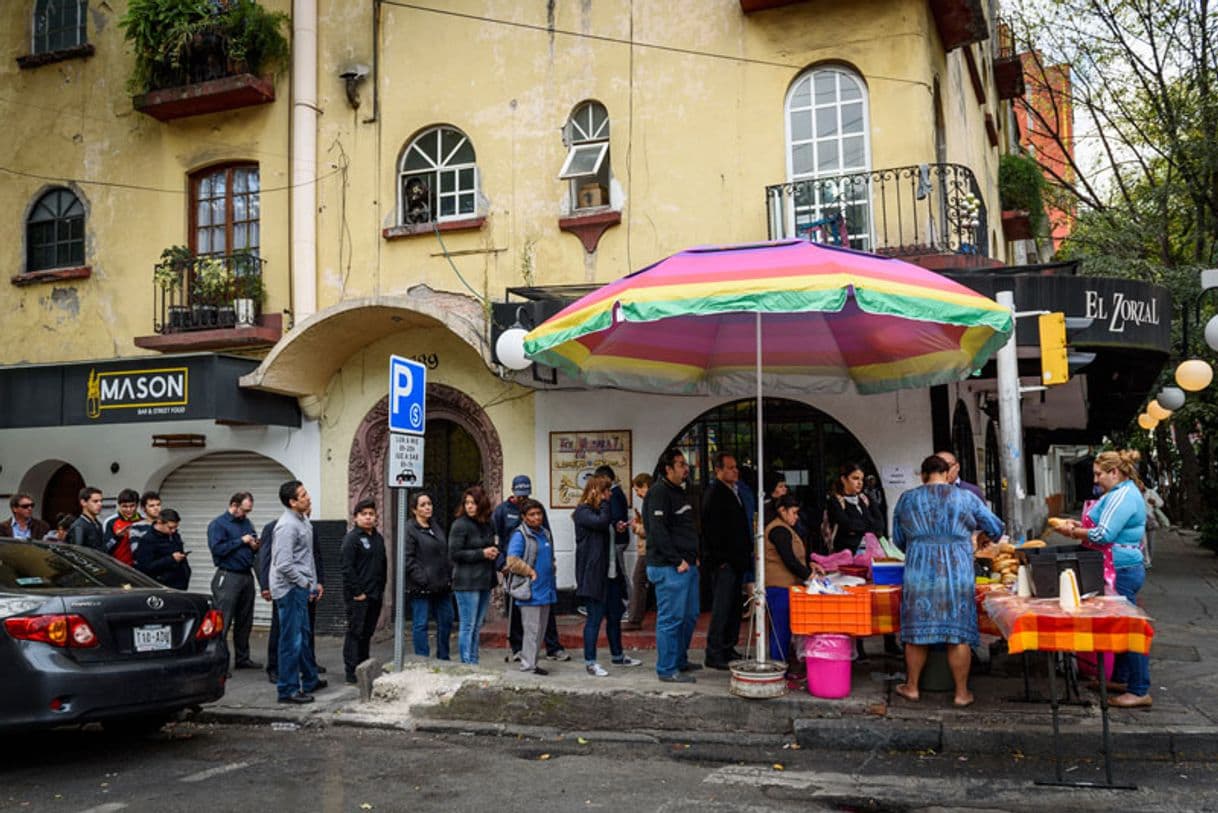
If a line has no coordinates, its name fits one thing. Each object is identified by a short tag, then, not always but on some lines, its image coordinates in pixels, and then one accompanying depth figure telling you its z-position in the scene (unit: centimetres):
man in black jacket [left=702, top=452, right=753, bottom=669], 888
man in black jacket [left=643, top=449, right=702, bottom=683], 848
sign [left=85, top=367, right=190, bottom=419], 1233
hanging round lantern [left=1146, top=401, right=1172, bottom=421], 1789
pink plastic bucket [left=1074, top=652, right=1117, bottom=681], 781
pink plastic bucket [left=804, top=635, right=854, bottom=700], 769
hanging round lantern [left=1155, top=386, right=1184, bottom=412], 1708
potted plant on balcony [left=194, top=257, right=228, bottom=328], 1359
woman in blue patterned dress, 743
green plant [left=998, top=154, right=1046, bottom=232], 1817
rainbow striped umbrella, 701
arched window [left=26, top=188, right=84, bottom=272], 1491
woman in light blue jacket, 750
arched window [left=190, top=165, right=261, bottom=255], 1406
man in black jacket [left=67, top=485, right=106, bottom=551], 1007
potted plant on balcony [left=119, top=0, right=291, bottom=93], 1362
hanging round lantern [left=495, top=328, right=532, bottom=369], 1088
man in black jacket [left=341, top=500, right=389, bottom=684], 916
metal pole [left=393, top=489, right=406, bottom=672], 859
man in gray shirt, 859
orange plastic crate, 766
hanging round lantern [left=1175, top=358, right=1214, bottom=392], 1386
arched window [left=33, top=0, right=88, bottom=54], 1519
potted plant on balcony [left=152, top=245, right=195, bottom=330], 1377
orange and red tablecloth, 596
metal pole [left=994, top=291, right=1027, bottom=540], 898
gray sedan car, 635
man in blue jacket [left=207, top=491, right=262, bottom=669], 1007
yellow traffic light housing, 885
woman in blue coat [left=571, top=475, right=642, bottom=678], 916
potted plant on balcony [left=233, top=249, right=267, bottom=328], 1332
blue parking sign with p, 855
